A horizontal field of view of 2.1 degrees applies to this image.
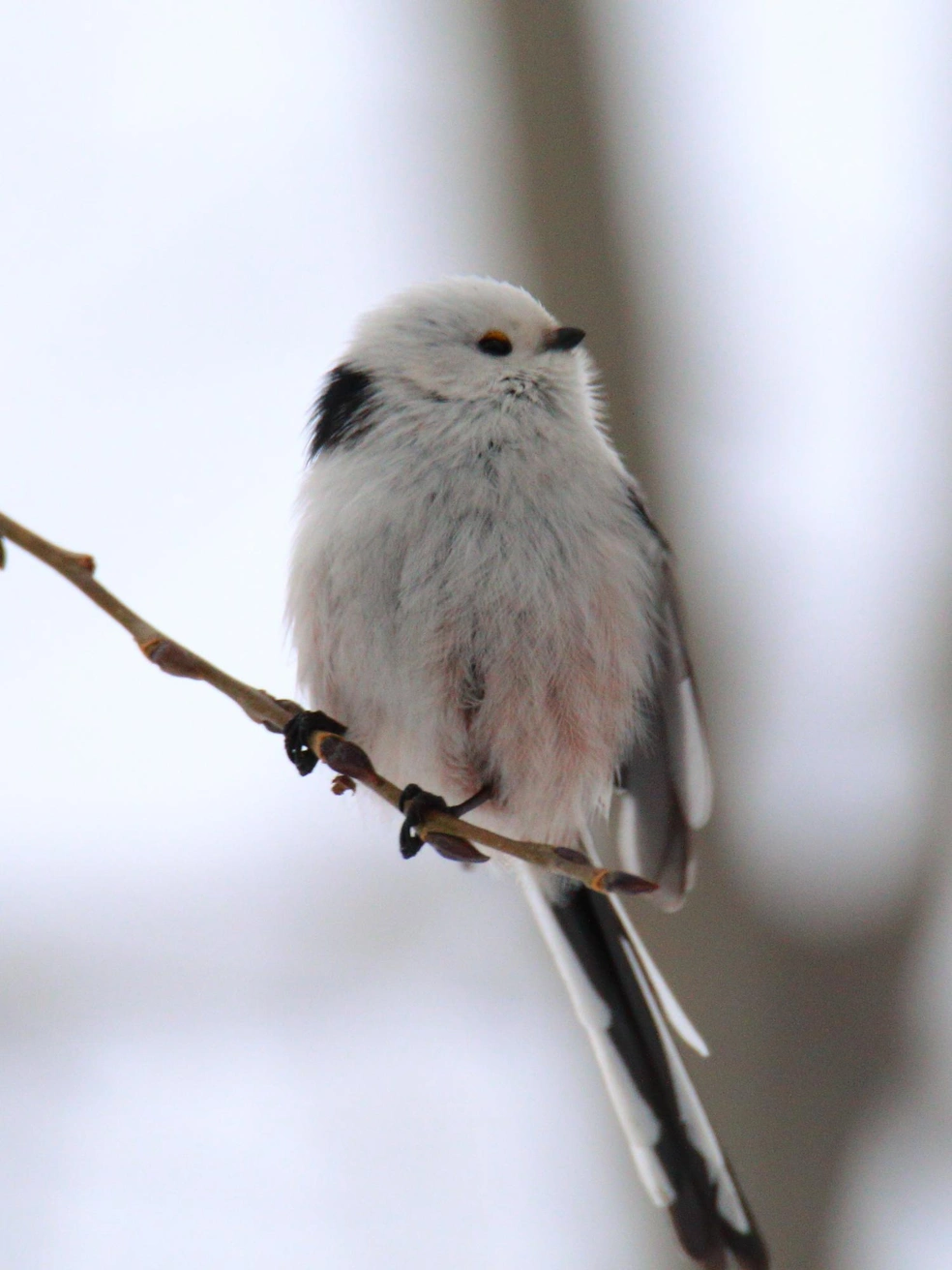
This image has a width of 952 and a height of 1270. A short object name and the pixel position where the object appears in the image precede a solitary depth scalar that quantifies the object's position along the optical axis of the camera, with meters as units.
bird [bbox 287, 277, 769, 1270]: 3.11
